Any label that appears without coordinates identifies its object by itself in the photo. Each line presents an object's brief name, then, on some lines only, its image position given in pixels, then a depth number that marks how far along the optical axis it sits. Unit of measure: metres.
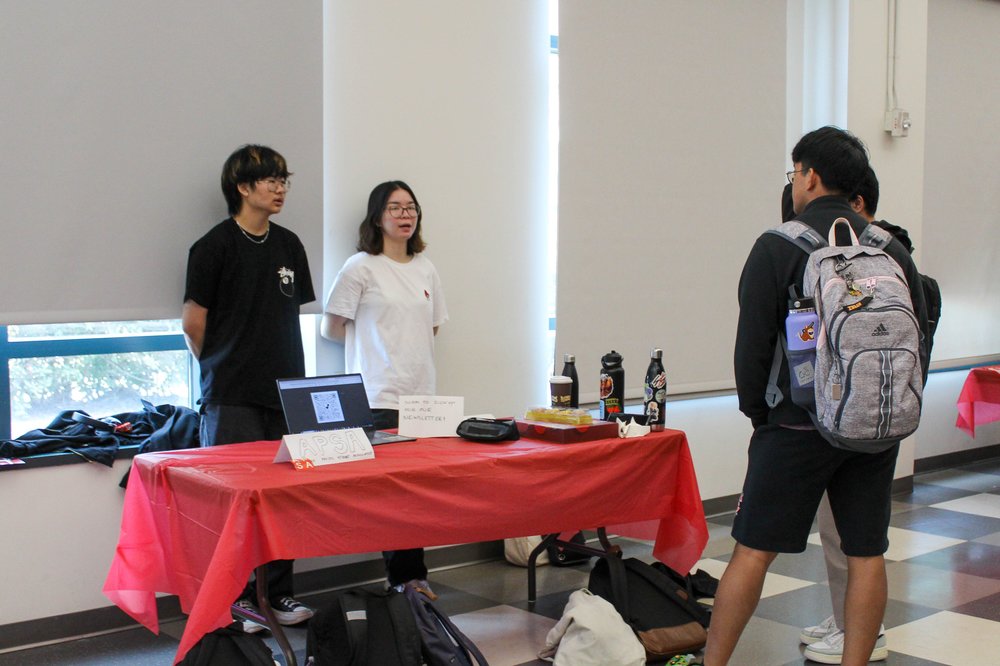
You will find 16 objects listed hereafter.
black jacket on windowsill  3.09
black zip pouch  2.90
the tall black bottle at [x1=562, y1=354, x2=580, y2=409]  3.30
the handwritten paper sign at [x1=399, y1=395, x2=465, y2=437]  2.96
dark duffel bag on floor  2.92
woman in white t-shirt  3.46
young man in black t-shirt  3.12
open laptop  2.61
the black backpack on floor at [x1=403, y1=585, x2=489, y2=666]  2.56
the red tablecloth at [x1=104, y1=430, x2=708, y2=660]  2.28
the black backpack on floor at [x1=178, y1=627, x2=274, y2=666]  2.31
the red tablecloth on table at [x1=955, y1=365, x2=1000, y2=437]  4.79
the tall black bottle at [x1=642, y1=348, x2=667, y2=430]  3.14
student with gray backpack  2.38
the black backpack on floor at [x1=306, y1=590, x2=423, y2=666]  2.48
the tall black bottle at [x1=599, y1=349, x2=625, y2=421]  3.23
